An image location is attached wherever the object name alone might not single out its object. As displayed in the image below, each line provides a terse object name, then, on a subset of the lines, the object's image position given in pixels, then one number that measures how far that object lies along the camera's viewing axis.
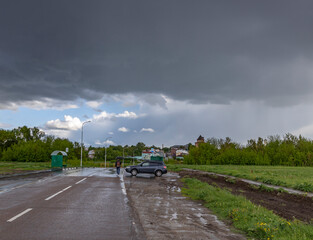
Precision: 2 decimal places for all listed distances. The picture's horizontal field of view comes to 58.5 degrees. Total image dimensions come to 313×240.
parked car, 28.78
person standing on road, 31.26
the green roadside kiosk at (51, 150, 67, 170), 44.42
